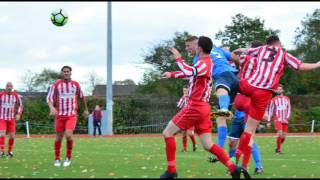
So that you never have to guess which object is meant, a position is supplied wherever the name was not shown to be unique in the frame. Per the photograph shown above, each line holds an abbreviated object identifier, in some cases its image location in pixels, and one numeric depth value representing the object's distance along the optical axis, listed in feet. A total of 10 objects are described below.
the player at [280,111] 77.31
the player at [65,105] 50.57
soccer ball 68.23
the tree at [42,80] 314.18
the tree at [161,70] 187.62
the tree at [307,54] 205.32
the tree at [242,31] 212.23
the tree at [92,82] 318.04
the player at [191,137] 73.48
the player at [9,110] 69.21
